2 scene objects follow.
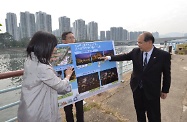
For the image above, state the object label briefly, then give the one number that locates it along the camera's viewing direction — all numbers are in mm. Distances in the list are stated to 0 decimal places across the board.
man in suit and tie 2473
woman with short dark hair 1569
